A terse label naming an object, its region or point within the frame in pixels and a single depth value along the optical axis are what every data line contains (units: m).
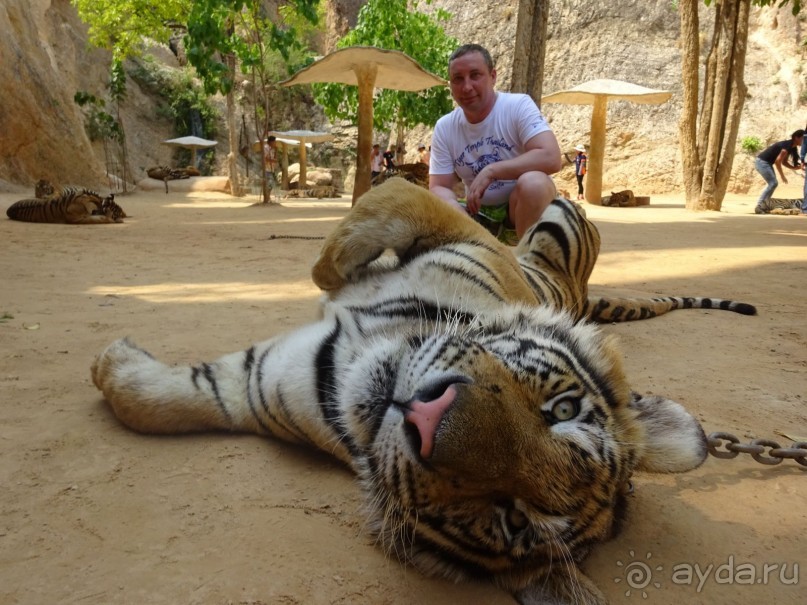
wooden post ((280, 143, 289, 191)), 27.73
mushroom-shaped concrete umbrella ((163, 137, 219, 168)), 31.16
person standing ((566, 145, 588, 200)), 21.44
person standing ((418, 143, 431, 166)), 20.48
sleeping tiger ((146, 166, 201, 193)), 27.47
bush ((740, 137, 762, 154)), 22.78
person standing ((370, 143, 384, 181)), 20.93
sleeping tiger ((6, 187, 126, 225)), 10.17
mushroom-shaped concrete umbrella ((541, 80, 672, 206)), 18.75
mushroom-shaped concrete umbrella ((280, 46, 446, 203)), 12.39
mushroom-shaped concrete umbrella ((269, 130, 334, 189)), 27.16
